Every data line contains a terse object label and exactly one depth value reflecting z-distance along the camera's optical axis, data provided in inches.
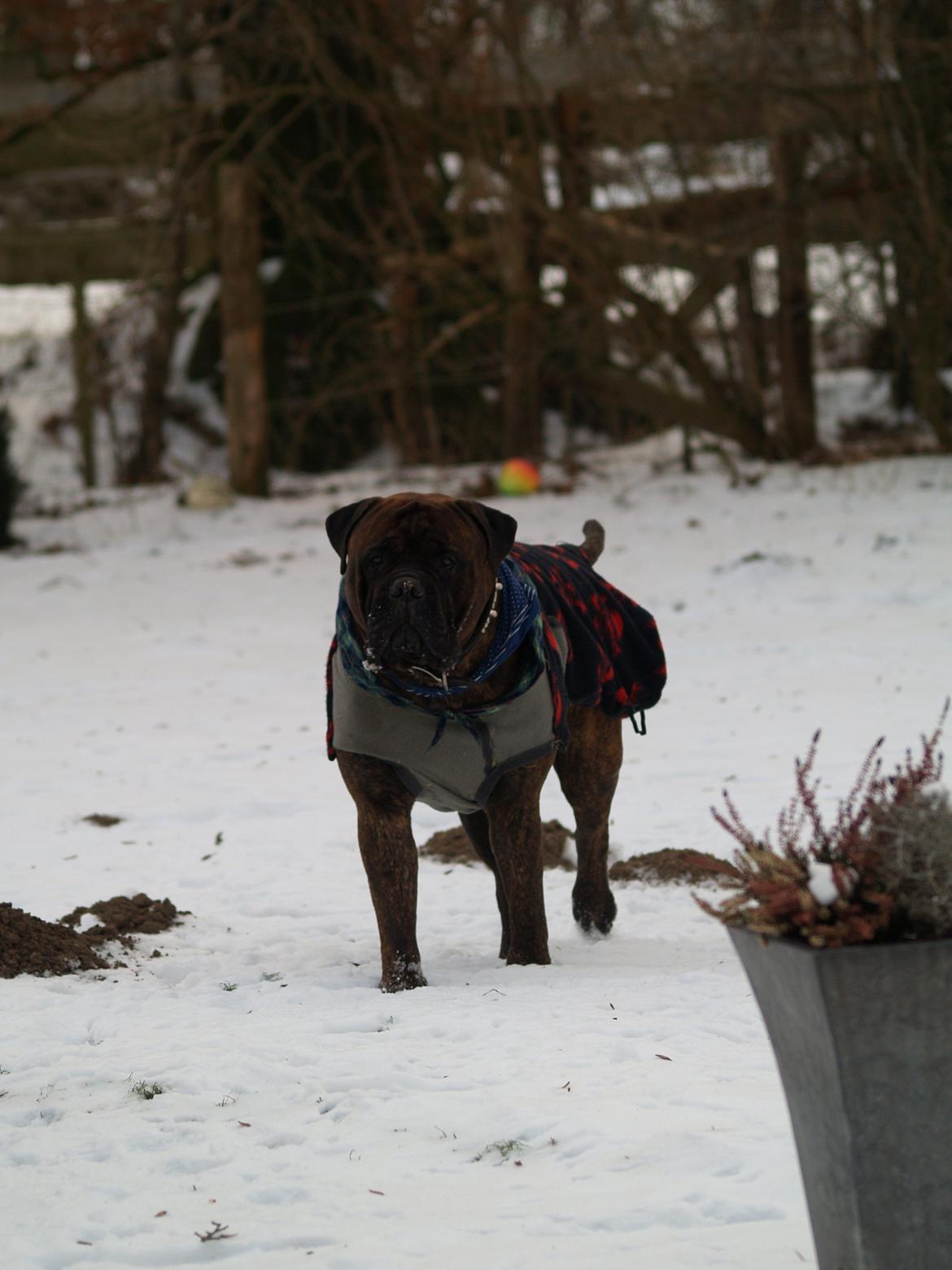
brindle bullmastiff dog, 293.7
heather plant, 155.1
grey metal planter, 153.9
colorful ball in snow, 1142.3
